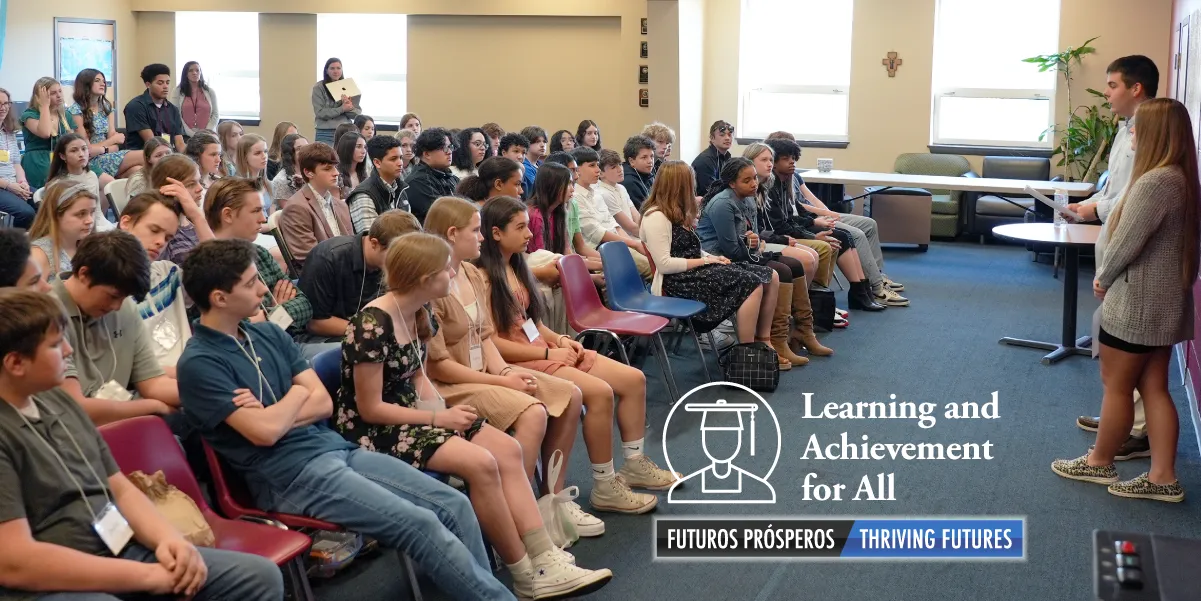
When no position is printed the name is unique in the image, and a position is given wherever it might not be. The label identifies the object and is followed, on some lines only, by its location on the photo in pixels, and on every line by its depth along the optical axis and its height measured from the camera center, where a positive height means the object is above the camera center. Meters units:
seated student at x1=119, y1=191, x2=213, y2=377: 3.33 -0.40
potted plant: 10.29 +0.29
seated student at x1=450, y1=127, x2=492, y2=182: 7.11 +0.02
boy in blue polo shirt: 2.70 -0.71
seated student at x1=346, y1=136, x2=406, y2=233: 5.33 -0.17
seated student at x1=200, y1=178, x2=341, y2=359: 3.87 -0.26
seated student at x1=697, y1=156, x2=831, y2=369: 5.93 -0.42
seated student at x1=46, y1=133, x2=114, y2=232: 6.19 -0.06
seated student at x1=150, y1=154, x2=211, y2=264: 4.21 -0.12
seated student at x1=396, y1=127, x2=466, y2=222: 5.84 -0.11
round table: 5.89 -0.56
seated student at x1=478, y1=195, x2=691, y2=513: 4.00 -0.71
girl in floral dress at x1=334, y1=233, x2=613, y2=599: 3.05 -0.76
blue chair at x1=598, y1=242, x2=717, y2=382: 5.32 -0.67
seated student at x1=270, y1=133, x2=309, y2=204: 6.63 -0.11
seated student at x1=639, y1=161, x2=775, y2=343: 5.58 -0.55
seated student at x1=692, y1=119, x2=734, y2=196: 8.41 +0.00
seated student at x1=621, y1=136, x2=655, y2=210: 7.51 -0.07
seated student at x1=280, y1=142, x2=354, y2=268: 4.88 -0.25
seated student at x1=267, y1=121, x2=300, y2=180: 7.79 +0.02
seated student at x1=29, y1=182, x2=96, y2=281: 3.63 -0.23
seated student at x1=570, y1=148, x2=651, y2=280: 6.47 -0.31
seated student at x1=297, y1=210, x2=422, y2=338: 3.97 -0.45
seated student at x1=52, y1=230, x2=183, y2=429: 2.75 -0.47
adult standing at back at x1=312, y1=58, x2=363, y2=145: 10.52 +0.42
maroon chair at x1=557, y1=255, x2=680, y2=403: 4.94 -0.73
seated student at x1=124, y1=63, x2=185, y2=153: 8.58 +0.27
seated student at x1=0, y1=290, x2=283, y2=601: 2.11 -0.71
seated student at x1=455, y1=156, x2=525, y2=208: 5.07 -0.12
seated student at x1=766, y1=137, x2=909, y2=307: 7.18 -0.44
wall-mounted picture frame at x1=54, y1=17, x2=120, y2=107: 12.03 +1.10
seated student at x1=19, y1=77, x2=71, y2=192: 7.62 +0.14
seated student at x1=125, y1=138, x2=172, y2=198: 5.58 -0.06
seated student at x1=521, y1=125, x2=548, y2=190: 8.00 +0.07
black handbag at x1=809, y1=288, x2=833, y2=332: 6.73 -0.88
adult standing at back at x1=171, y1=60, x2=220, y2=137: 9.68 +0.43
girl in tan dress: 3.46 -0.71
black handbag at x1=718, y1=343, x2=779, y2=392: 5.42 -1.00
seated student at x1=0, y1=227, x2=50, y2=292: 2.87 -0.29
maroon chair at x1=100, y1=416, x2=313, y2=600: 2.57 -0.78
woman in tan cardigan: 3.82 -0.41
